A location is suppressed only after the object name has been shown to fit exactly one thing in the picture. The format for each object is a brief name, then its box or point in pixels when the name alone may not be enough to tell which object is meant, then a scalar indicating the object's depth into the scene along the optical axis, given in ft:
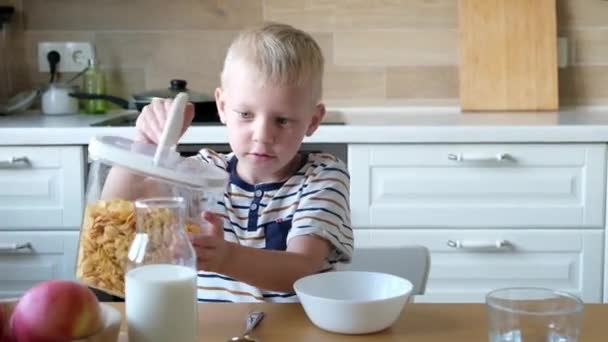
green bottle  9.16
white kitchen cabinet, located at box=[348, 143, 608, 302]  7.63
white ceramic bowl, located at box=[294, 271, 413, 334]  3.40
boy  4.15
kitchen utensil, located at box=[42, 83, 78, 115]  8.93
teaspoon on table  3.37
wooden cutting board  8.84
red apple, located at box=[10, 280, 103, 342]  2.79
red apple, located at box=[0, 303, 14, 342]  2.88
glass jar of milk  3.04
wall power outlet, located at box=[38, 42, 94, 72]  9.27
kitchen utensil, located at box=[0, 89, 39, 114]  8.82
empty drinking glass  3.14
